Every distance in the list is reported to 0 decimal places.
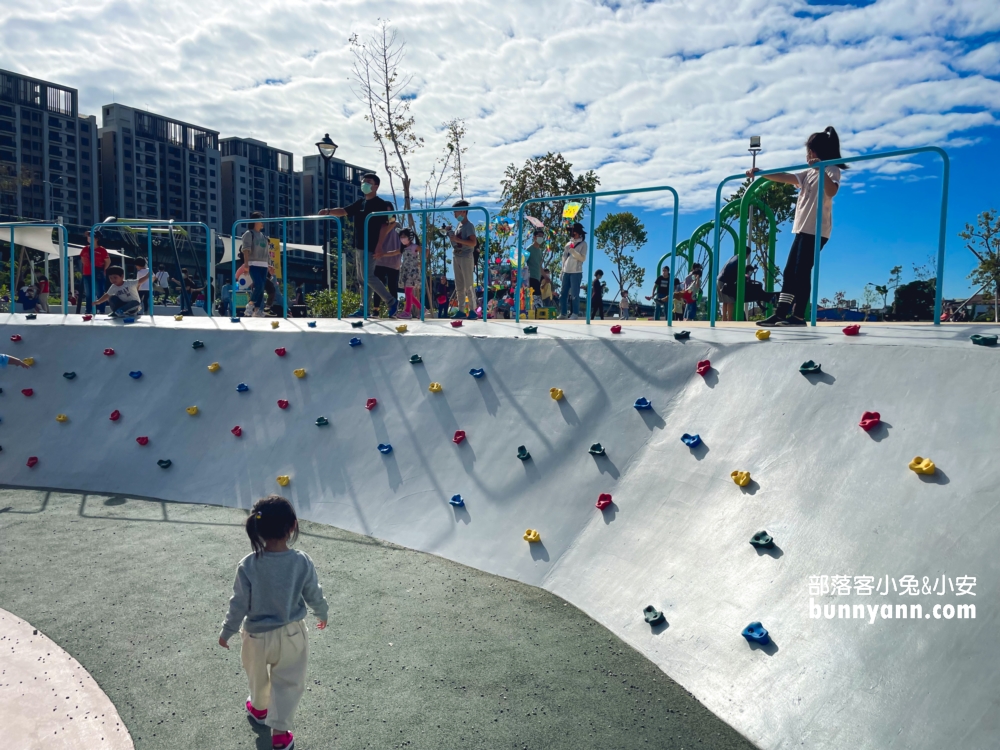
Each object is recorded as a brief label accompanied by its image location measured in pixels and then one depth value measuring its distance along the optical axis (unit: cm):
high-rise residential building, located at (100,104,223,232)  8512
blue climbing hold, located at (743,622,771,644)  310
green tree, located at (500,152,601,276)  2255
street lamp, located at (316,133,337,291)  1467
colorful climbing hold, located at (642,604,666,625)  359
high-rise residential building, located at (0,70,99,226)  7544
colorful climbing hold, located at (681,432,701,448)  438
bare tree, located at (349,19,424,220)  1752
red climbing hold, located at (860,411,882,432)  359
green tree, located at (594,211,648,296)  3098
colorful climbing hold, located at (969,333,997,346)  364
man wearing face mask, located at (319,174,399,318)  848
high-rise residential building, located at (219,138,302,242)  9912
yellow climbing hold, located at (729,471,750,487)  390
